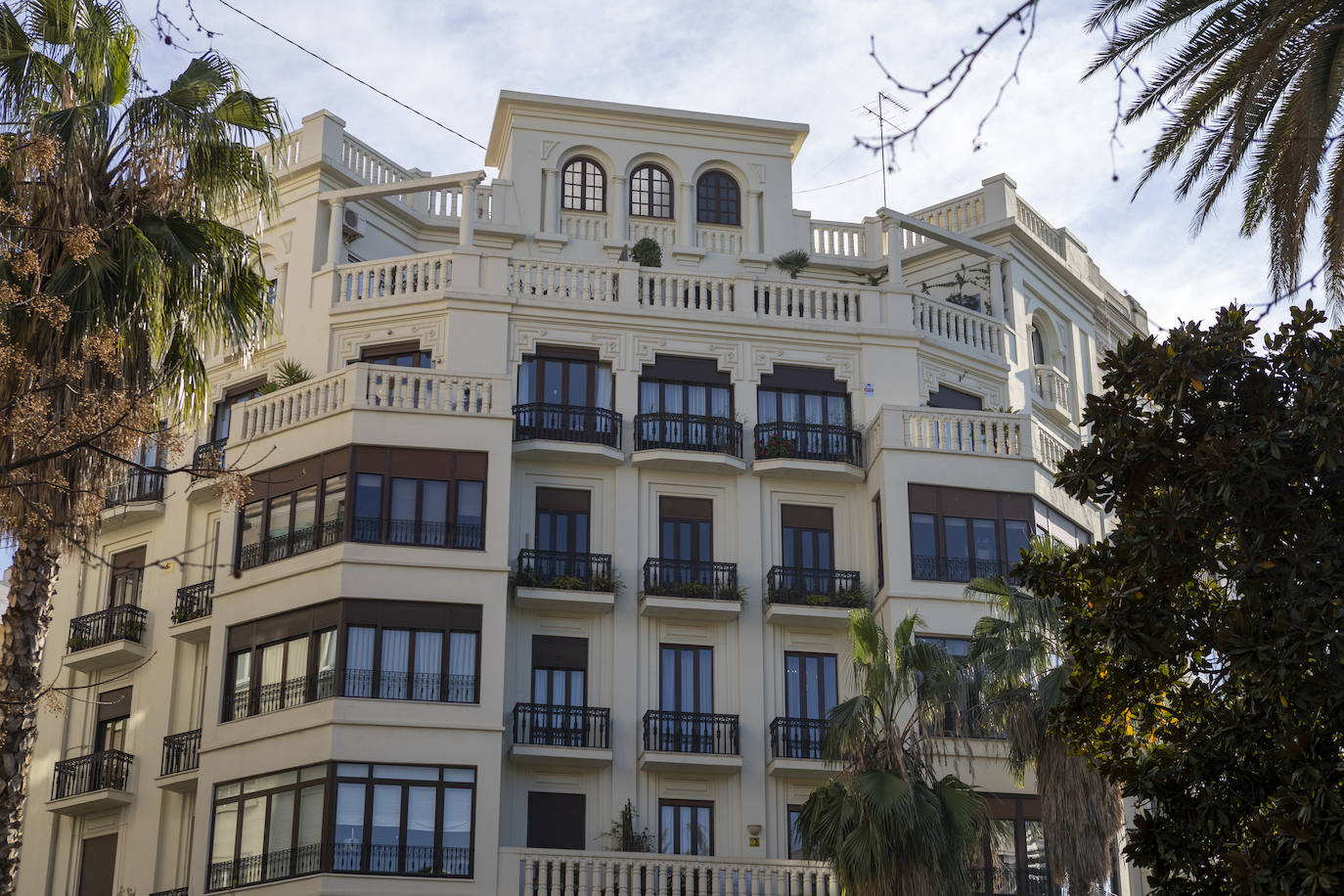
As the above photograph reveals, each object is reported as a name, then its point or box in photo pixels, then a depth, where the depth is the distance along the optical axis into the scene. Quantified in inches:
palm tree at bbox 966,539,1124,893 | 1016.2
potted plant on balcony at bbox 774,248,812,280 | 1508.4
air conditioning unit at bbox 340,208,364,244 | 1446.9
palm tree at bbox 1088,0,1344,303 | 560.4
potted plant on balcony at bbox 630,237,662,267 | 1478.8
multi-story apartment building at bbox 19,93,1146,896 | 1197.7
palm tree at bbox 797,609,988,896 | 944.3
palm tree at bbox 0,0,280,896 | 684.1
